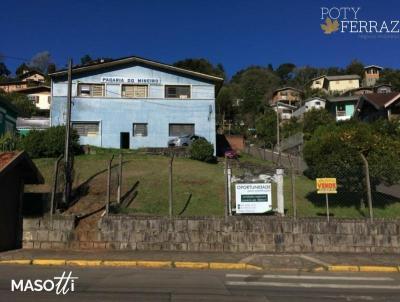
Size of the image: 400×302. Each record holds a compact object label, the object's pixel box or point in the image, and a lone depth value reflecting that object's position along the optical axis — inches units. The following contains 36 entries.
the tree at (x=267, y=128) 2474.0
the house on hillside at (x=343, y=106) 2896.2
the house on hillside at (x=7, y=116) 1301.7
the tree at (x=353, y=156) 639.1
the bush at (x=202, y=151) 1263.5
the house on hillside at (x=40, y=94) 3321.9
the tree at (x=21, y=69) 5010.8
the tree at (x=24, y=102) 2630.4
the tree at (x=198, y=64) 4128.4
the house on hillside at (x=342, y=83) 4409.5
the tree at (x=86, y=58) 5337.1
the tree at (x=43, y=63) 4712.6
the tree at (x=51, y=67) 4541.8
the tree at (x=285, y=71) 6111.2
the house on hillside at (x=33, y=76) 4590.6
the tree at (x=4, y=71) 5058.6
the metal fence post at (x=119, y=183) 619.3
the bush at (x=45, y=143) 1136.9
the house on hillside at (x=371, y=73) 4574.3
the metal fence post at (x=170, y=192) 561.0
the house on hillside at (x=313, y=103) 3396.9
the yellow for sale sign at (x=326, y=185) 587.5
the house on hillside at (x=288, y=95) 4406.7
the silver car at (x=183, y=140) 1497.3
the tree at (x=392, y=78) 3671.3
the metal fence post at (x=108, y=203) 566.7
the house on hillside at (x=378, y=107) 2029.7
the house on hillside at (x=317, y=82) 4851.6
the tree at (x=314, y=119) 2213.3
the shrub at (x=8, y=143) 1041.0
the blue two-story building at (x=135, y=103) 1546.5
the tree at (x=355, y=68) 4930.1
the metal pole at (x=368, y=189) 559.4
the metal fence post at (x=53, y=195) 566.6
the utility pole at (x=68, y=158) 682.8
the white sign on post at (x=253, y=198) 592.1
